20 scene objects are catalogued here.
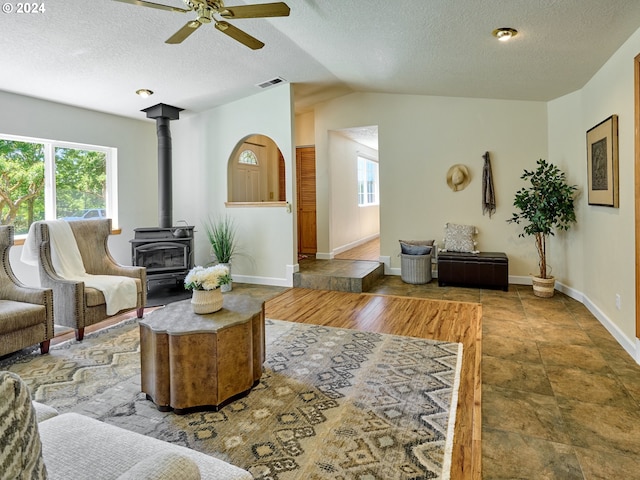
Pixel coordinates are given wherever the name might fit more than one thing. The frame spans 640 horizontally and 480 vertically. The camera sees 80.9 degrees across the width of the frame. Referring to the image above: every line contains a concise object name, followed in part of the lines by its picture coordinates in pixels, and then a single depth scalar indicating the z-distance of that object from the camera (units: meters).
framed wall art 3.28
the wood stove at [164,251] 5.03
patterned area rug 1.79
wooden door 7.16
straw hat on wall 5.53
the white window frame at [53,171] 4.81
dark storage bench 5.03
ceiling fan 2.36
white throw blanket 3.59
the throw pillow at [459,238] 5.43
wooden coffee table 2.15
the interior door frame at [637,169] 2.78
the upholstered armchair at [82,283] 3.37
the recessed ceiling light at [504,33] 3.04
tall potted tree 4.55
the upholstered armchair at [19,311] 2.83
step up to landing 5.16
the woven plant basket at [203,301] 2.41
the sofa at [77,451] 0.60
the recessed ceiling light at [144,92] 4.75
